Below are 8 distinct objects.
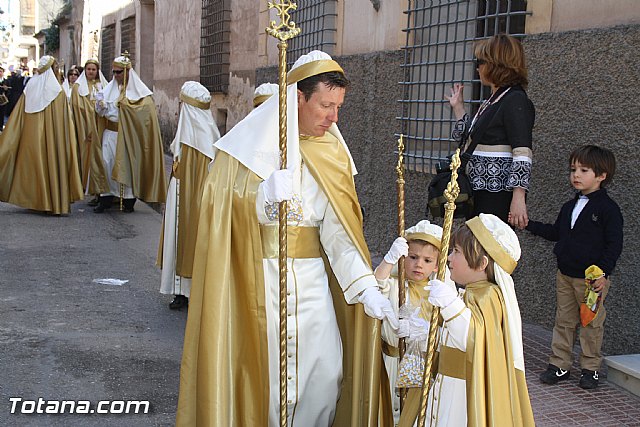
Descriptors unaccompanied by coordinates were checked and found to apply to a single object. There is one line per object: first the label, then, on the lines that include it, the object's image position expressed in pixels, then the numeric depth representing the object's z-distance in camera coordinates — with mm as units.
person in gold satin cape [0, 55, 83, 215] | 11133
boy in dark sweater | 4707
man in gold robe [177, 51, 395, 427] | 3410
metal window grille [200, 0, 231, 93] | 14992
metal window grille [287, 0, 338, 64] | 10023
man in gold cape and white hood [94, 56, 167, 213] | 11133
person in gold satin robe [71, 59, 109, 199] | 11680
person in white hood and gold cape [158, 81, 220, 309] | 6633
